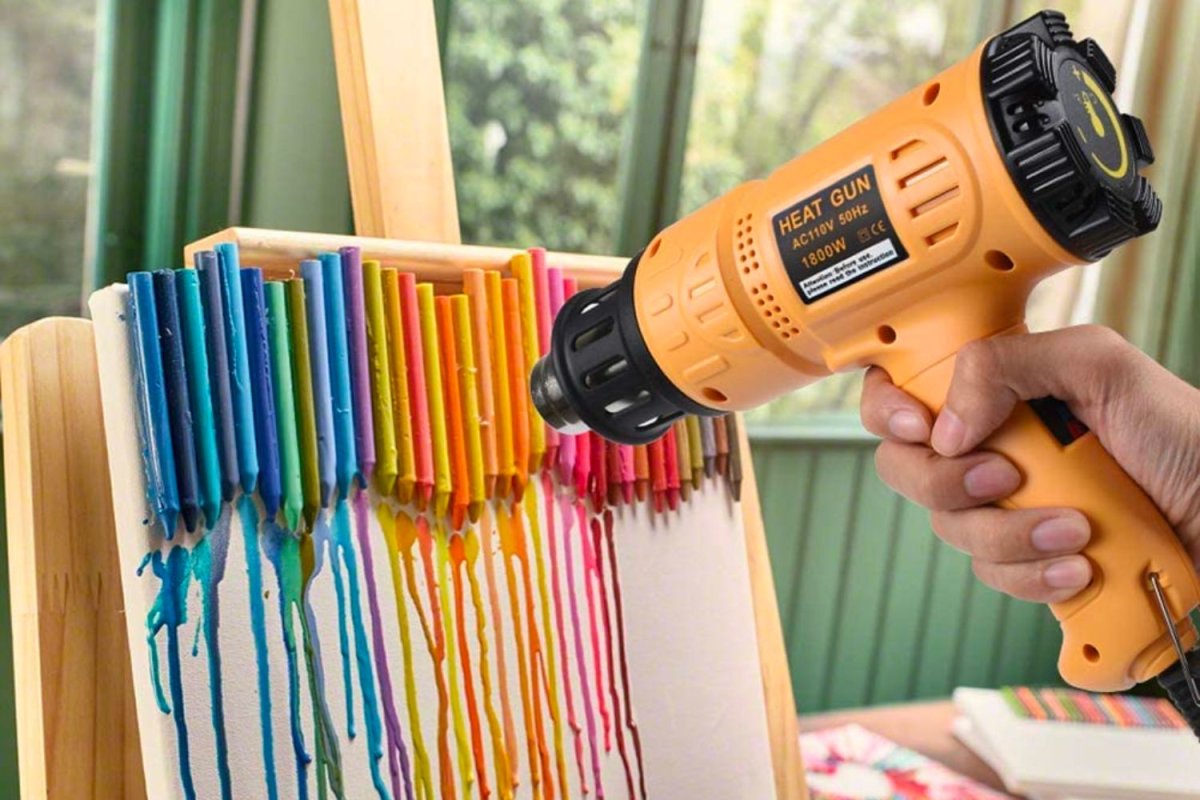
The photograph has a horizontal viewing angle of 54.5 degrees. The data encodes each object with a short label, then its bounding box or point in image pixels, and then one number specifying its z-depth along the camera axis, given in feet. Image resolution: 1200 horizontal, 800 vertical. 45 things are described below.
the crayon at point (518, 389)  2.99
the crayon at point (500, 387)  2.97
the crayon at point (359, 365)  2.69
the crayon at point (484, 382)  2.95
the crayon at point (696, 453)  3.39
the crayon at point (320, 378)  2.63
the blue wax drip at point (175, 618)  2.34
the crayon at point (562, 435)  3.07
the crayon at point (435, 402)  2.84
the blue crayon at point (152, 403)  2.36
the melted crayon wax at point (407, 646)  2.71
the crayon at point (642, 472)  3.25
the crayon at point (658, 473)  3.27
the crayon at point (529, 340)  3.01
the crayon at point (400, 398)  2.77
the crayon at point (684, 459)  3.35
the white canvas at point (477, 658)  2.34
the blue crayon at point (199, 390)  2.42
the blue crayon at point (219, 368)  2.46
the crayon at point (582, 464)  3.11
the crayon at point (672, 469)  3.31
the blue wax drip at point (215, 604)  2.40
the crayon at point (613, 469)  3.19
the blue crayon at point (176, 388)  2.39
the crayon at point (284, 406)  2.56
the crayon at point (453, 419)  2.88
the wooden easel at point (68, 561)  2.34
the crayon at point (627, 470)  3.21
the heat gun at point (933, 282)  1.98
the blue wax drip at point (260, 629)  2.47
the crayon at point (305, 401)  2.61
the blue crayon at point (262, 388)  2.53
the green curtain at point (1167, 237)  6.50
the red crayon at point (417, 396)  2.81
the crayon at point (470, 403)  2.91
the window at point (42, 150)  4.50
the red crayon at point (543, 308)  3.06
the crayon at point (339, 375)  2.67
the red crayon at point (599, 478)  3.17
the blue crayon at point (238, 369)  2.49
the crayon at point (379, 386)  2.74
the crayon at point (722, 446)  3.47
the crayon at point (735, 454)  3.48
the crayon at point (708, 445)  3.44
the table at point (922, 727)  4.86
